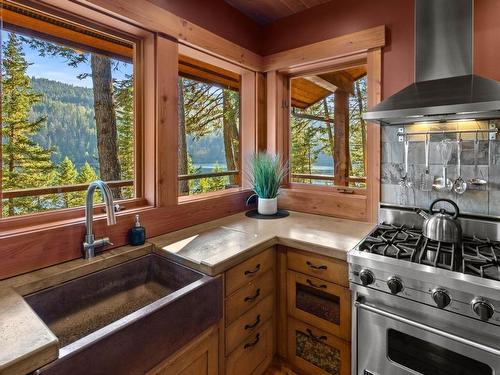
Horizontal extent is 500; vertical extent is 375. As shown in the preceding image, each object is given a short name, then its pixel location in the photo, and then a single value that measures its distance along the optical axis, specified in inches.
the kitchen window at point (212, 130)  98.5
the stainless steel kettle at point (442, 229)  54.3
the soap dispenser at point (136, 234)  60.4
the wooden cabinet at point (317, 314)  58.6
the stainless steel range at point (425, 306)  41.9
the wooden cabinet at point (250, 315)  55.0
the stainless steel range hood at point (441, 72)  51.2
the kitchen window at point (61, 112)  53.4
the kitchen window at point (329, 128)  84.7
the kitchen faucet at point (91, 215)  49.6
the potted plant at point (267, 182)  86.0
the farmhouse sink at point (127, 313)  33.8
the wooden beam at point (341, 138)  87.1
